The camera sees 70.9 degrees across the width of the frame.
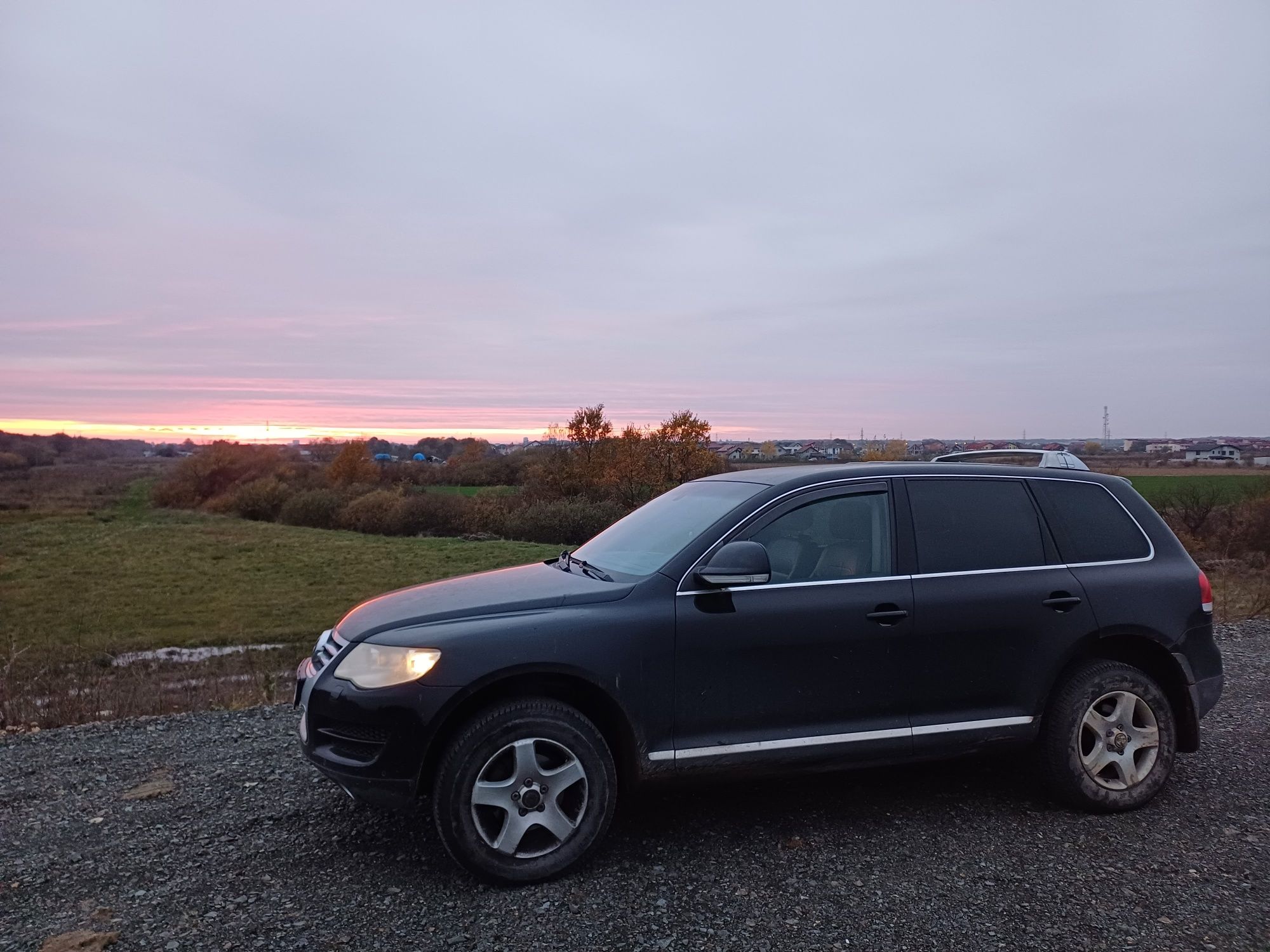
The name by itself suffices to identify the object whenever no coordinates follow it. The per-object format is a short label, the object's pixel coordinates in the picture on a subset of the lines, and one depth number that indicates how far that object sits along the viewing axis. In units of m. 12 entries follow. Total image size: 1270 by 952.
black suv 3.70
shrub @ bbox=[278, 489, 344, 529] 59.91
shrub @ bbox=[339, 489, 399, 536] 54.97
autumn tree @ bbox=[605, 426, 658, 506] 48.25
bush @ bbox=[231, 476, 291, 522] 63.47
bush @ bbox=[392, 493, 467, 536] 53.75
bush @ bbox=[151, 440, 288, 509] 70.75
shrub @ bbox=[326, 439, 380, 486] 70.56
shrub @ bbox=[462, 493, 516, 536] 50.09
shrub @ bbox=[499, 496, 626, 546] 43.72
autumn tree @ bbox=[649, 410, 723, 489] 50.72
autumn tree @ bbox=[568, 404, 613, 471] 57.91
